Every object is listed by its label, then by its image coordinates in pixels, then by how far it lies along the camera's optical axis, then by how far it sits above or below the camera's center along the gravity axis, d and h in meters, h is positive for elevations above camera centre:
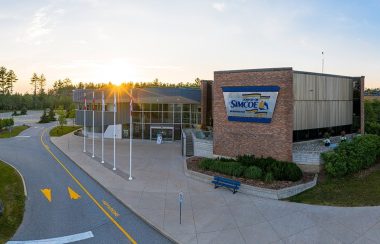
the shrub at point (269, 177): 19.61 -4.15
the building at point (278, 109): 22.72 +0.21
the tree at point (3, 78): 131.12 +13.98
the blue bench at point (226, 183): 18.27 -4.28
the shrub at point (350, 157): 20.49 -3.16
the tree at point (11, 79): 135.94 +14.42
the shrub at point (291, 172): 19.69 -3.88
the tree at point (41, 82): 162.84 +15.31
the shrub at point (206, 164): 22.97 -3.87
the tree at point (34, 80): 160.71 +16.10
